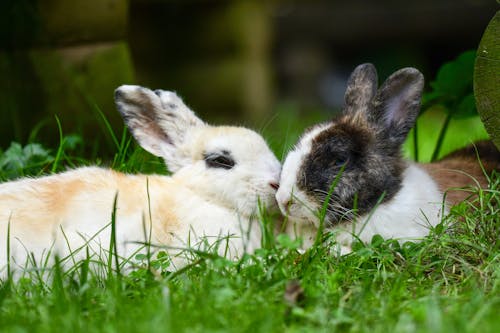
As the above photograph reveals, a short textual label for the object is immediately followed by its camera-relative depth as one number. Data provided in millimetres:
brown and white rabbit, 3654
